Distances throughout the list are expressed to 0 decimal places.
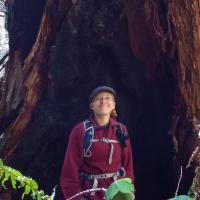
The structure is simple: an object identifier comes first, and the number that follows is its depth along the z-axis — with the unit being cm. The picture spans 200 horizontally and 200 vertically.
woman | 377
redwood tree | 442
